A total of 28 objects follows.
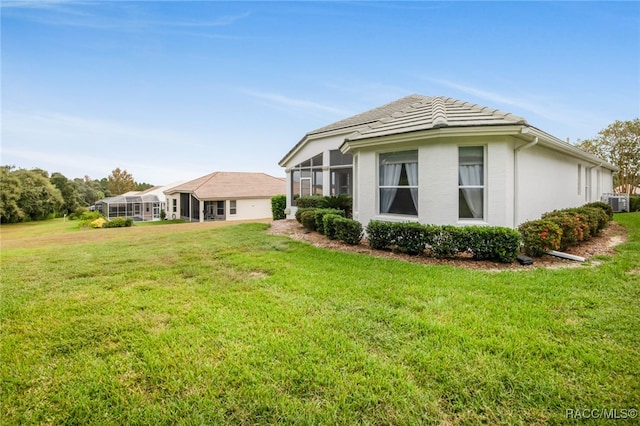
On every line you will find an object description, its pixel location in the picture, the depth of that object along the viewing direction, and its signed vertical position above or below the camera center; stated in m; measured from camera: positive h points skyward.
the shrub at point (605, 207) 12.84 -0.16
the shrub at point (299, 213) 12.43 -0.28
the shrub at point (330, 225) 9.17 -0.61
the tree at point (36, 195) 37.44 +2.02
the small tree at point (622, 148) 29.86 +6.07
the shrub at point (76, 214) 42.44 -0.64
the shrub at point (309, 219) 11.16 -0.48
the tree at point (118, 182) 63.66 +6.04
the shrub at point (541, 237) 6.70 -0.77
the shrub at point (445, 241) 6.73 -0.85
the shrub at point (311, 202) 13.91 +0.27
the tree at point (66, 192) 46.12 +2.91
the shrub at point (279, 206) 19.59 +0.09
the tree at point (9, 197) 34.38 +1.63
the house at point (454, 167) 7.48 +1.12
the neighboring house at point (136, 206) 38.28 +0.43
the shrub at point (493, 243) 6.32 -0.85
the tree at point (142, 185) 80.96 +7.08
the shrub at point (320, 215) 10.40 -0.30
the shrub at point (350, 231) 8.37 -0.73
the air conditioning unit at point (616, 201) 20.44 +0.17
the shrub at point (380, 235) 7.59 -0.77
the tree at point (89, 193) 57.74 +3.48
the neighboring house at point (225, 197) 30.61 +1.27
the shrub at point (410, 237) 7.05 -0.78
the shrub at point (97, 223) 27.29 -1.31
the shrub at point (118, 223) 26.42 -1.29
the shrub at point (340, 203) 13.73 +0.18
